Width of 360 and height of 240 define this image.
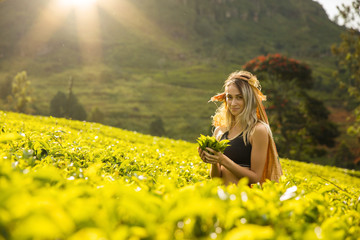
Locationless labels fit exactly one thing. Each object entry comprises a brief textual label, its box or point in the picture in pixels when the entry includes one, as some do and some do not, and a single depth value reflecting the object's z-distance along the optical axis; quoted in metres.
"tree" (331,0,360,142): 22.69
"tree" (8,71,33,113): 48.31
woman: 4.19
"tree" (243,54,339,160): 27.06
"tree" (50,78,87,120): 49.88
